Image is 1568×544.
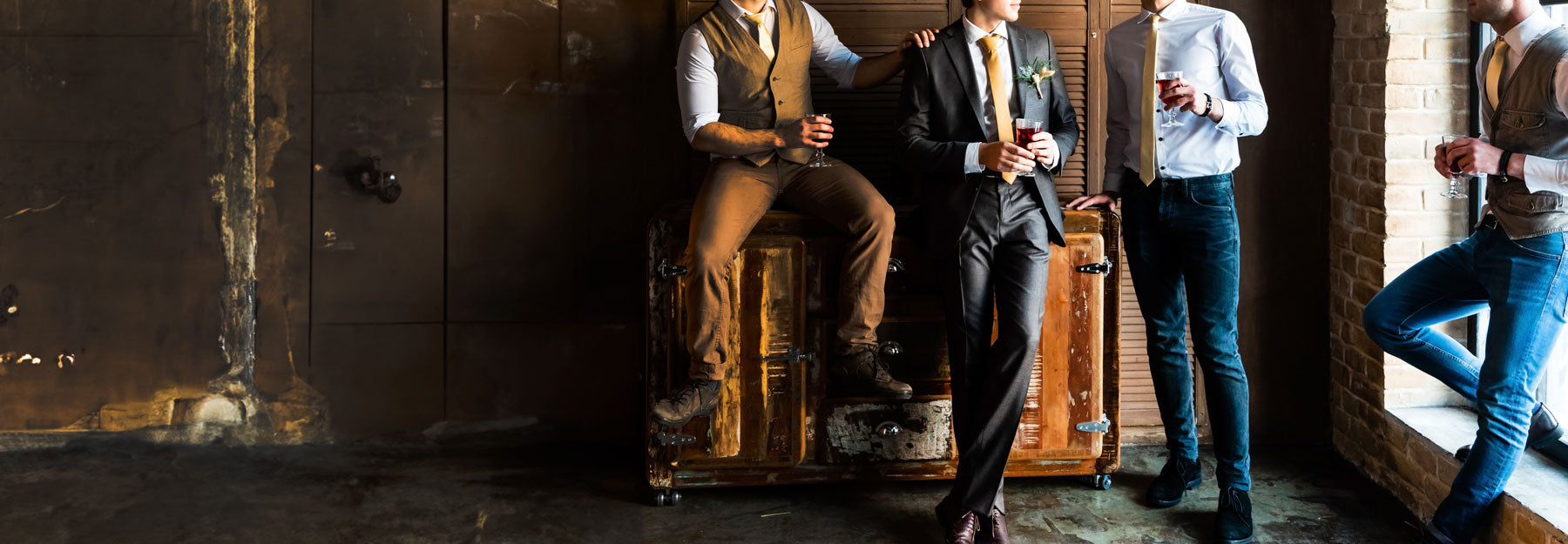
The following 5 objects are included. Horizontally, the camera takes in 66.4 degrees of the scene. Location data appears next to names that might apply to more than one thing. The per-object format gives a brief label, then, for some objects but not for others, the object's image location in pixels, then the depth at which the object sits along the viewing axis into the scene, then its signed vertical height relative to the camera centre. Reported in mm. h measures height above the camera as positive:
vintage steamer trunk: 3871 -350
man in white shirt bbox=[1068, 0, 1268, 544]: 3570 +246
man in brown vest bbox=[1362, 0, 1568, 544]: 2977 +46
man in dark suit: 3557 +154
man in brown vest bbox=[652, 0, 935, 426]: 3709 +286
